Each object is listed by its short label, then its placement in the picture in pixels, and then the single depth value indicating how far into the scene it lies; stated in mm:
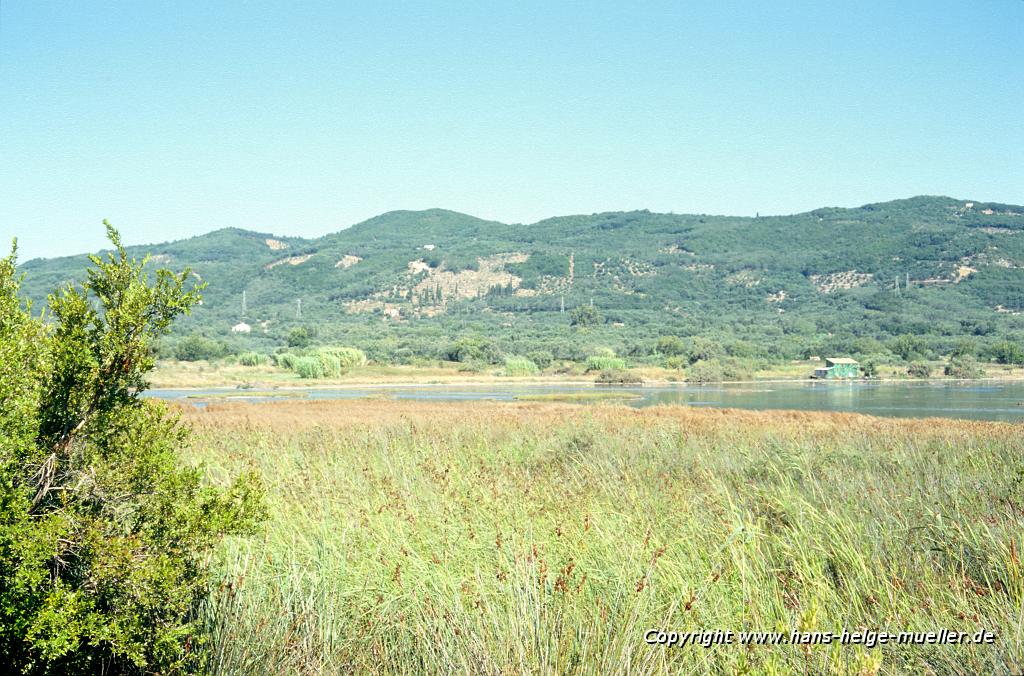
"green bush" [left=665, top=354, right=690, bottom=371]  67612
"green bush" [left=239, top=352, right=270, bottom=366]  68188
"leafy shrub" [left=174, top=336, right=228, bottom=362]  72944
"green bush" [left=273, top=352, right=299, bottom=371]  64981
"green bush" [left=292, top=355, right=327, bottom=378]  59656
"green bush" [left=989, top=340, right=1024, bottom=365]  70869
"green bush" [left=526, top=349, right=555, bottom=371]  74819
